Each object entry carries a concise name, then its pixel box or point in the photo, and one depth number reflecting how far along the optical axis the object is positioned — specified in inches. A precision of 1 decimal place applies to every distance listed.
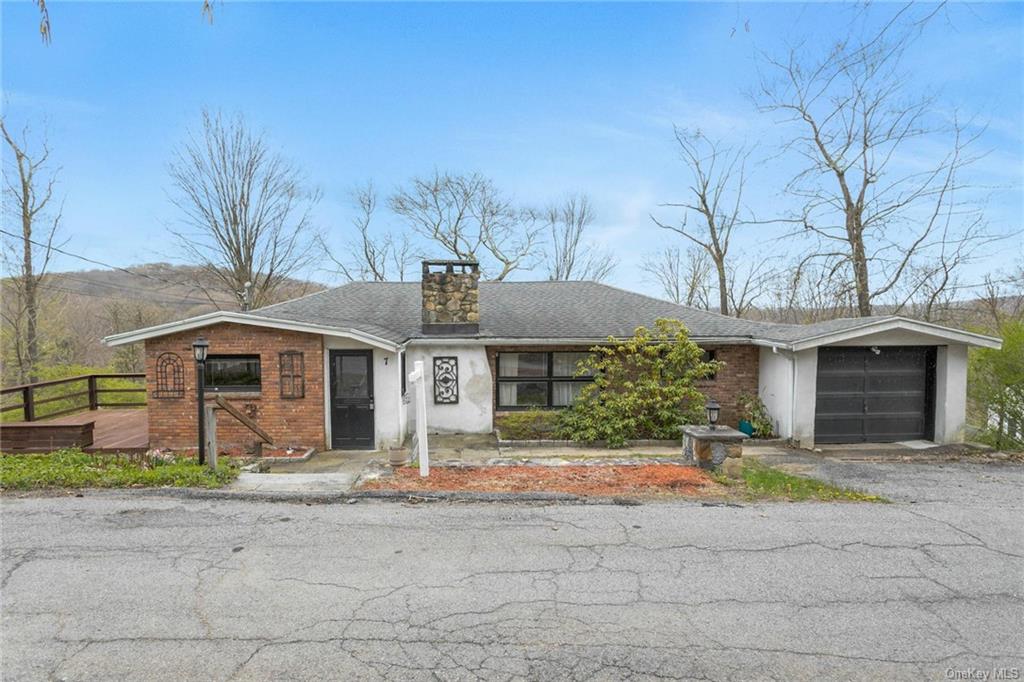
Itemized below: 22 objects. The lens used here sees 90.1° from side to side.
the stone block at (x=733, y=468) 321.1
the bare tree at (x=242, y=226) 784.3
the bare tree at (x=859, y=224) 718.6
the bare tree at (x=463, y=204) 1187.9
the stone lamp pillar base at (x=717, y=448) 329.7
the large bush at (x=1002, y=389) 405.4
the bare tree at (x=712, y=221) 978.7
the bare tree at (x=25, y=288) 689.0
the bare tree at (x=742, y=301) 1066.1
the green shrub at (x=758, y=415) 453.7
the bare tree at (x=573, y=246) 1261.1
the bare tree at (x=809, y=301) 757.3
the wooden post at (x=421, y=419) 321.1
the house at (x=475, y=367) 399.9
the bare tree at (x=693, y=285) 1170.6
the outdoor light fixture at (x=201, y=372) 323.6
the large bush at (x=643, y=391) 431.5
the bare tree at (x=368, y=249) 1152.8
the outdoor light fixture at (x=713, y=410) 337.4
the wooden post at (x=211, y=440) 319.9
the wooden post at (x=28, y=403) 426.6
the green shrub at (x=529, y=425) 442.3
